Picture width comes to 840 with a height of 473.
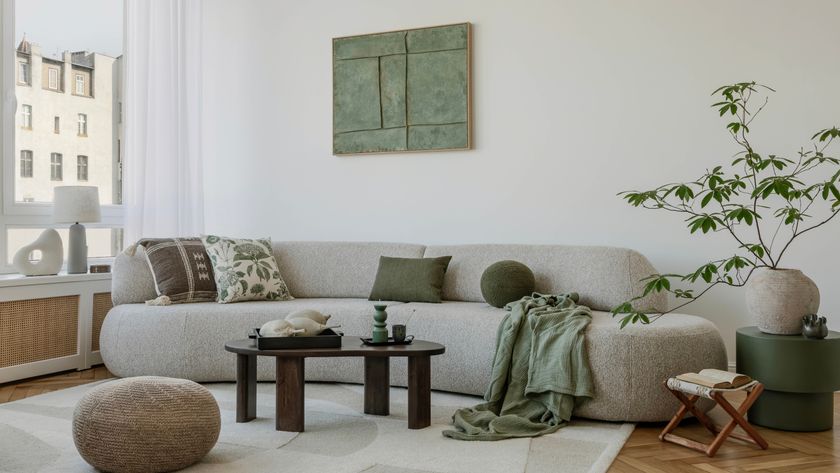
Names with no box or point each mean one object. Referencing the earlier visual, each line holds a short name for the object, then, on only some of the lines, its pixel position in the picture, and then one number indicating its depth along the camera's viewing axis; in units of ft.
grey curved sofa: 11.68
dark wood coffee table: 11.18
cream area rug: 9.61
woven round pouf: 9.11
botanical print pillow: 15.56
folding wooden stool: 10.18
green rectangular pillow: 15.19
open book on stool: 10.19
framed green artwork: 17.15
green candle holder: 11.74
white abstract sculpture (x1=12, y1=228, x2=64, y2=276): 15.14
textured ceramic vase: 11.43
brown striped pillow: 15.35
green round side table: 11.12
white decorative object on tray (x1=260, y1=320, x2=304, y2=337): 11.32
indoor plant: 13.44
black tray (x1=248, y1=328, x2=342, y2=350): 11.23
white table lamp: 15.67
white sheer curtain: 18.07
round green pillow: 14.03
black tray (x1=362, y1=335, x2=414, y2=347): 11.86
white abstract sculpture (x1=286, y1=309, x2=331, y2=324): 11.97
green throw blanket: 11.28
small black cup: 11.96
